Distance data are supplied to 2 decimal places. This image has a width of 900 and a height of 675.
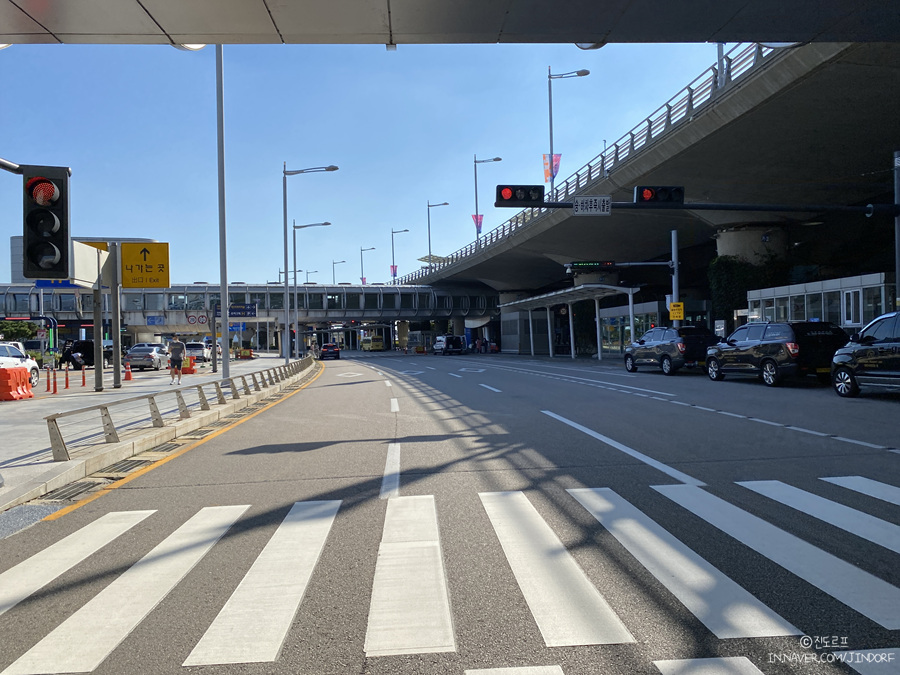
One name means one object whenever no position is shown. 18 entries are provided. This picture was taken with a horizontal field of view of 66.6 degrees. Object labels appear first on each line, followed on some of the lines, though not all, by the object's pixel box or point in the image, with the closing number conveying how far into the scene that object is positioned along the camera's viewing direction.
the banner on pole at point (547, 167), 45.44
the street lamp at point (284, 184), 35.05
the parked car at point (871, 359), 14.18
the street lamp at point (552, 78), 40.34
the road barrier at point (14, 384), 20.19
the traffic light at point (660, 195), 18.50
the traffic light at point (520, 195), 18.34
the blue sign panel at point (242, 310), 37.12
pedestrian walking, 25.94
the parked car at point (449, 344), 70.94
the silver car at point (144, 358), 39.47
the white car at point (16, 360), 21.93
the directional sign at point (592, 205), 19.91
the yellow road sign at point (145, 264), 28.80
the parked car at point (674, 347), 25.03
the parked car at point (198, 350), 54.78
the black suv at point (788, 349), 18.42
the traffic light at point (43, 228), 7.85
